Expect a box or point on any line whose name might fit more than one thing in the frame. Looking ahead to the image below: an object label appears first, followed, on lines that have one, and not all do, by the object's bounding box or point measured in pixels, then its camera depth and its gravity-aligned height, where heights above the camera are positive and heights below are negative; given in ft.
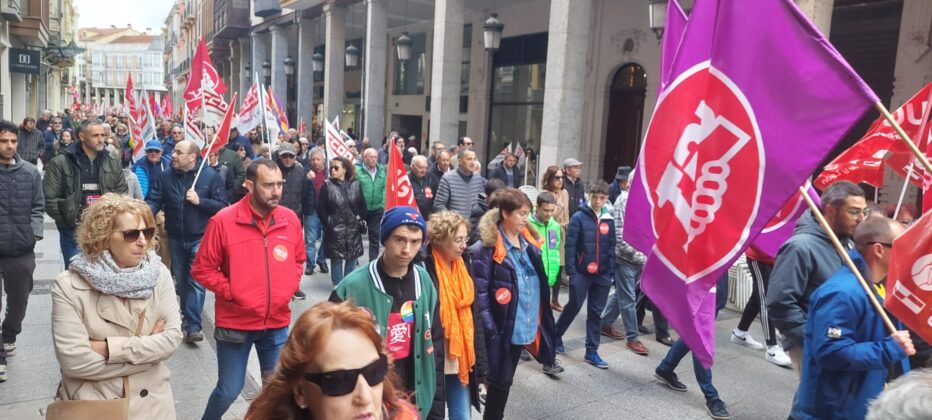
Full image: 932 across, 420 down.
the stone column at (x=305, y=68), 76.69 +6.99
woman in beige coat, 9.36 -2.90
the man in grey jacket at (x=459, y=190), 27.48 -2.24
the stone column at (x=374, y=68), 58.90 +5.73
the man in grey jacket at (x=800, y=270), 12.93 -2.23
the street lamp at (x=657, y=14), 31.73 +6.46
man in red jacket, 13.00 -3.05
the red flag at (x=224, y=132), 26.76 -0.37
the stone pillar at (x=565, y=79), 38.22 +3.74
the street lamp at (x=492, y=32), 43.96 +7.17
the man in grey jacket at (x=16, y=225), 16.38 -2.86
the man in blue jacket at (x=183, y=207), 20.68 -2.73
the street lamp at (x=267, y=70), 91.25 +7.82
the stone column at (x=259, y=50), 95.45 +11.00
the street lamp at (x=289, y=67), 78.74 +7.18
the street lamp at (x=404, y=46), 53.26 +7.12
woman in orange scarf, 12.43 -3.36
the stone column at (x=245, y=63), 110.83 +10.74
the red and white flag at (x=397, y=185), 19.85 -1.60
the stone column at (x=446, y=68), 49.24 +5.09
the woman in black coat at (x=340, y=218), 26.21 -3.56
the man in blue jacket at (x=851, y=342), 9.66 -2.71
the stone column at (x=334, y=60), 67.26 +7.22
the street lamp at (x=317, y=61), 73.31 +7.49
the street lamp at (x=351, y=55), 61.16 +7.05
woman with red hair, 5.56 -2.07
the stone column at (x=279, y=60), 84.23 +8.49
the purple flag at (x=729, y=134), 8.35 +0.27
